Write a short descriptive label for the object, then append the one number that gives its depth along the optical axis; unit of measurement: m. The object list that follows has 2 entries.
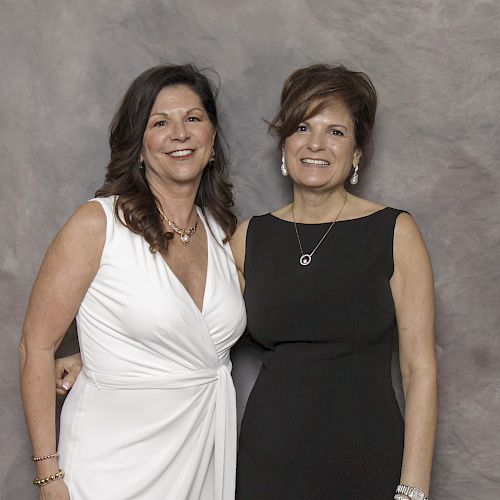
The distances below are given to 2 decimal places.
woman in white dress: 2.04
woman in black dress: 2.03
